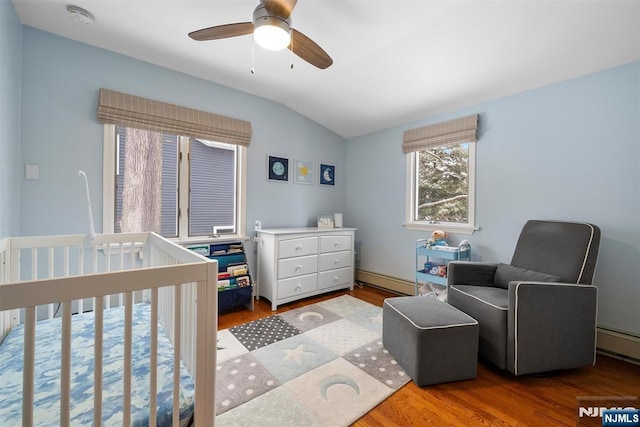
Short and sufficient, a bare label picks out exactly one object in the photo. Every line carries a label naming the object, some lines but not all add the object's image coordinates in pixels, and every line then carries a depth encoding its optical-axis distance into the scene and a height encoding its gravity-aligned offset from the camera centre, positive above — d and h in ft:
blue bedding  2.85 -2.06
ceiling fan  4.52 +3.36
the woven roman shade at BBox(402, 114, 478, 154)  9.09 +2.90
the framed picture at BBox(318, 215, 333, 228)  11.98 -0.36
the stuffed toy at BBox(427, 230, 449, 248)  9.57 -0.89
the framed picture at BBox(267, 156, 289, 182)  10.79 +1.79
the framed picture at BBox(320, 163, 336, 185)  12.54 +1.83
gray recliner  5.48 -2.08
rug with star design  4.67 -3.39
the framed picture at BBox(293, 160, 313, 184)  11.63 +1.78
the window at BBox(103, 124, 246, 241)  7.93 +0.87
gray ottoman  5.35 -2.65
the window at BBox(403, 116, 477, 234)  9.36 +1.38
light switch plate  6.58 +0.94
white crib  2.29 -1.14
